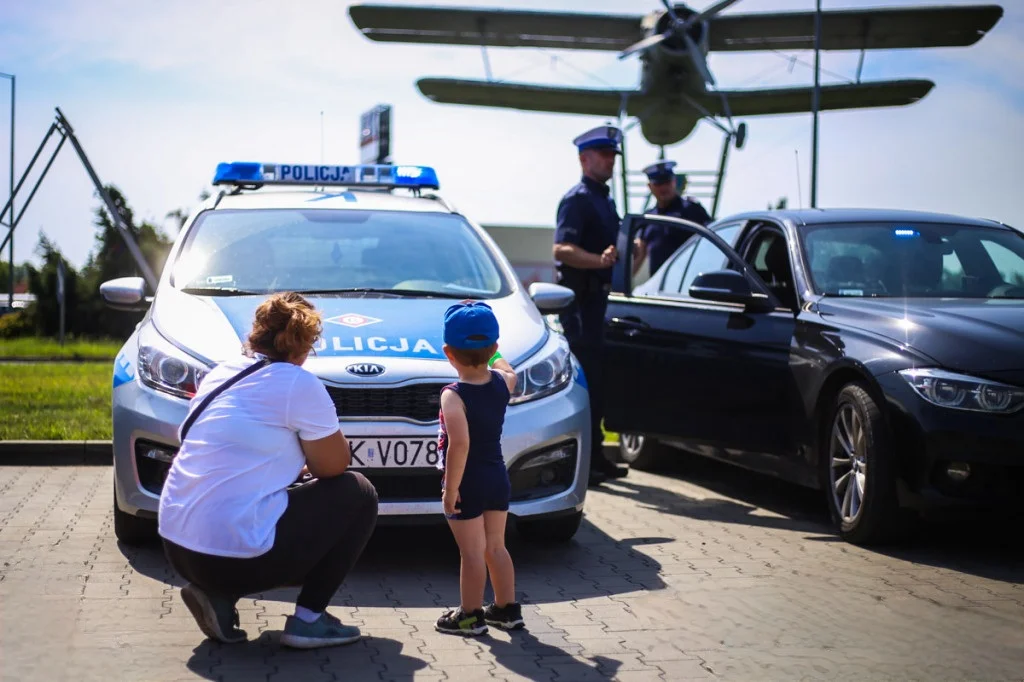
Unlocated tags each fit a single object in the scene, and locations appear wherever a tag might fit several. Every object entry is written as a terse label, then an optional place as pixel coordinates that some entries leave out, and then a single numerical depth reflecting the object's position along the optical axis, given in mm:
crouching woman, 4559
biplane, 35688
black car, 6340
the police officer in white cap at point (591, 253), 8914
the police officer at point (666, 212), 10531
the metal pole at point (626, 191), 34375
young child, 4867
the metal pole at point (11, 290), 15664
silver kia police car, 5938
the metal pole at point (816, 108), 29094
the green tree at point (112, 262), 41031
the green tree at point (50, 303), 40875
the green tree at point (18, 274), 44625
